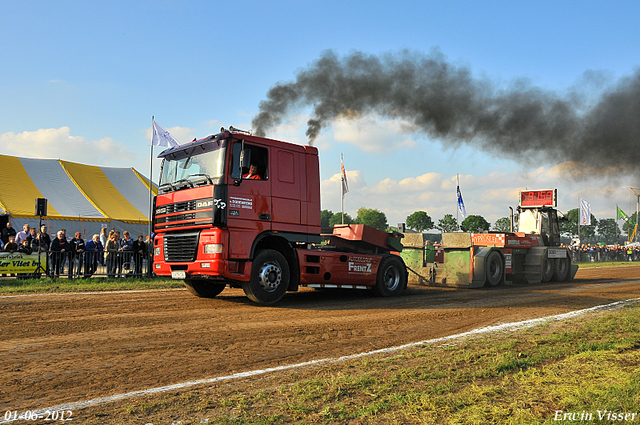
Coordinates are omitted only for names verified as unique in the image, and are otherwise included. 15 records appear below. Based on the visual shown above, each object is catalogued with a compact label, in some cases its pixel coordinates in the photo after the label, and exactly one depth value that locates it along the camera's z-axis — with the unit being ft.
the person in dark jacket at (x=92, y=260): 52.90
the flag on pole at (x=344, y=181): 85.05
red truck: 31.71
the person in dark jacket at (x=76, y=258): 51.39
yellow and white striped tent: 75.25
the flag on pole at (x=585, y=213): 156.15
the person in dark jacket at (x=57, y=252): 51.42
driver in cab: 33.12
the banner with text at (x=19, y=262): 48.70
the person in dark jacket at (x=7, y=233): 55.11
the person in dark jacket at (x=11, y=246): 49.66
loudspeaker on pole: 54.03
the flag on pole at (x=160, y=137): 74.02
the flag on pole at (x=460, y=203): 122.93
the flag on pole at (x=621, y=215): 200.68
